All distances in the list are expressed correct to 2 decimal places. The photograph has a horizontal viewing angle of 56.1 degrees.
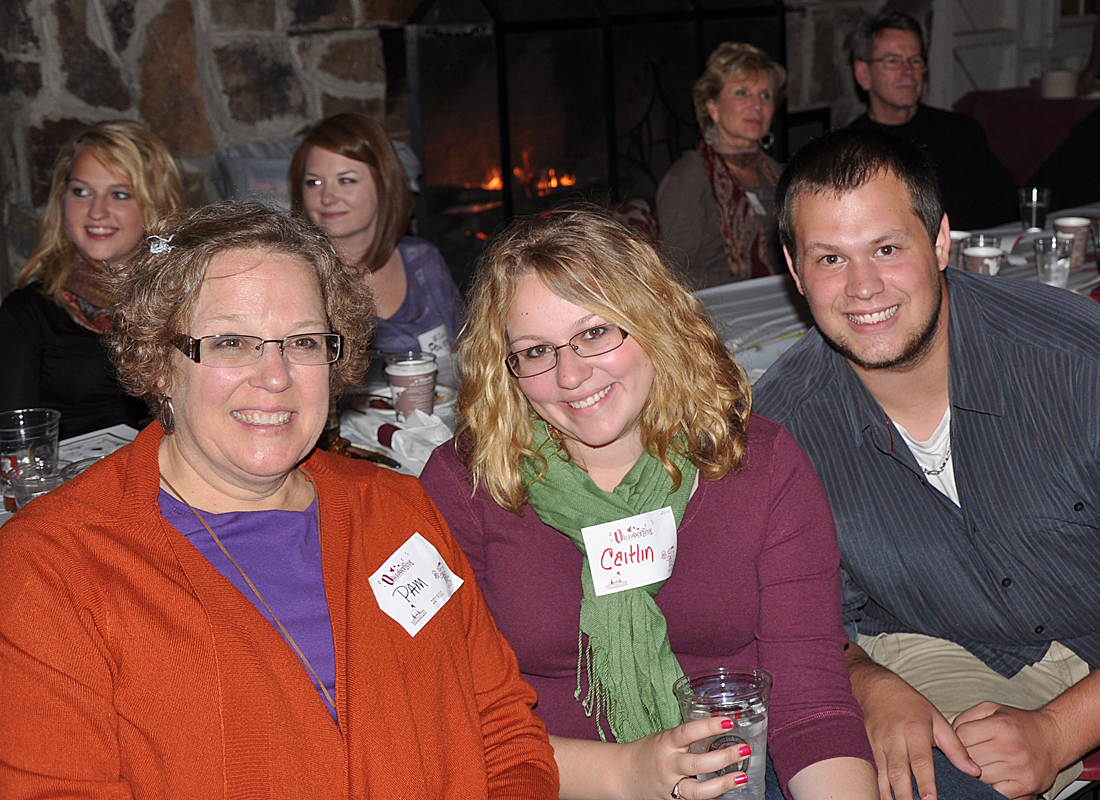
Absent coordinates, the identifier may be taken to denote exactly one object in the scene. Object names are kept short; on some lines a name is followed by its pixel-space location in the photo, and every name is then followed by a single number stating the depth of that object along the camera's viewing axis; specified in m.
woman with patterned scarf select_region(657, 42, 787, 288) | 4.21
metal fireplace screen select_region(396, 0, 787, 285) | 4.62
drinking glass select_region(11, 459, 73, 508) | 1.94
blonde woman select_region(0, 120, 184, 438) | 2.74
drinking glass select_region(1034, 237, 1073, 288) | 3.09
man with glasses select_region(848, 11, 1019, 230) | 4.69
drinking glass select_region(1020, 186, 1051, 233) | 3.79
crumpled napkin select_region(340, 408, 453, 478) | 2.21
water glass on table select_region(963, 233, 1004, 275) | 3.07
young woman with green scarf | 1.56
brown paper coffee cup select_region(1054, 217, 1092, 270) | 3.42
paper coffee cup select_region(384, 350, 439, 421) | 2.38
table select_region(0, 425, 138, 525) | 2.25
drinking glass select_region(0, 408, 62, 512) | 2.01
